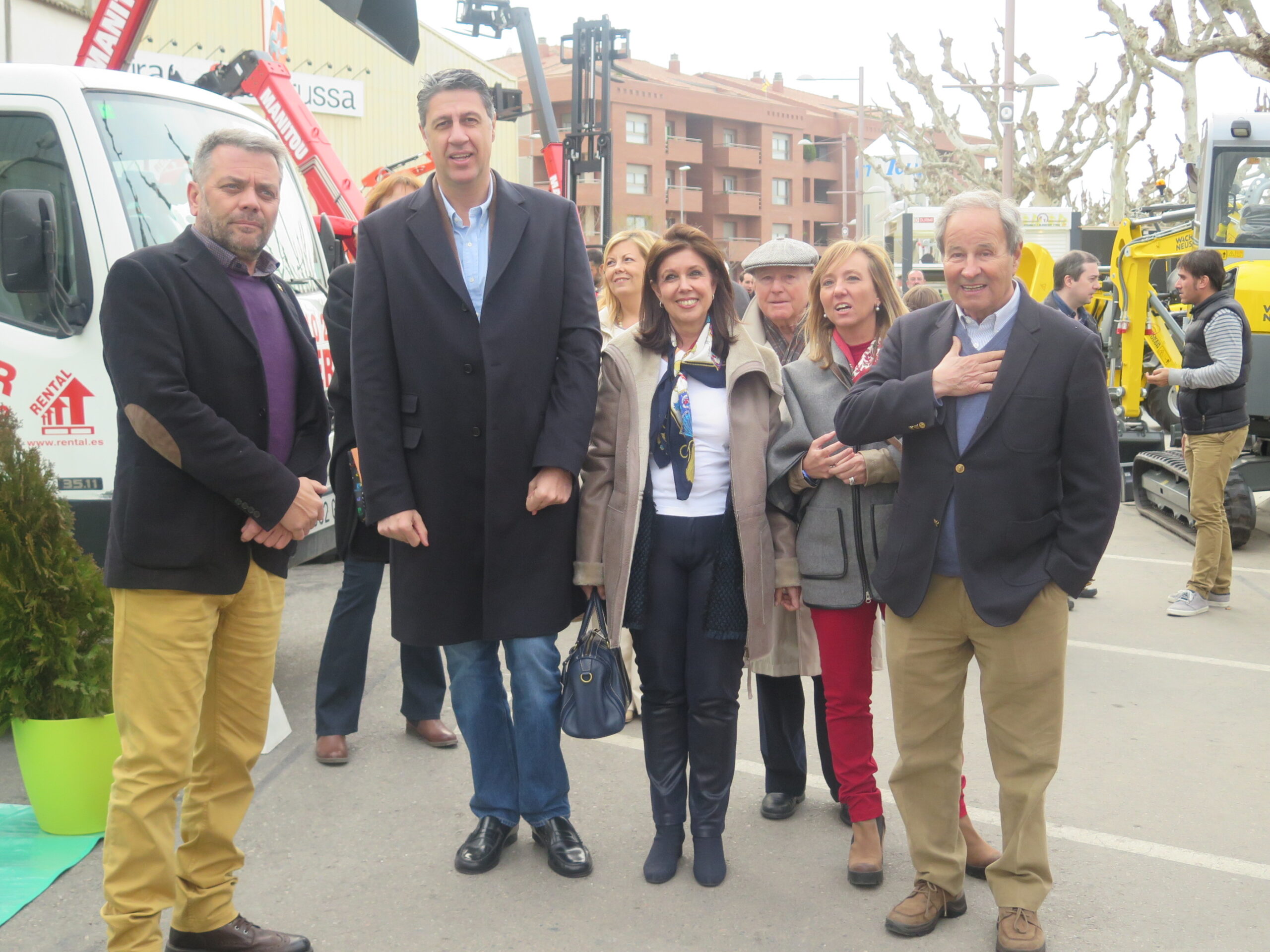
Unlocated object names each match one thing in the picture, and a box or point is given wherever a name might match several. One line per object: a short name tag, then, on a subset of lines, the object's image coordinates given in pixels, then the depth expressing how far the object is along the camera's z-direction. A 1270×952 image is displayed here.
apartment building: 61.41
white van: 4.86
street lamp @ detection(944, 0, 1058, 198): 20.64
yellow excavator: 9.06
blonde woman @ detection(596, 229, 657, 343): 5.22
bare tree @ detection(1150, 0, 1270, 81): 13.85
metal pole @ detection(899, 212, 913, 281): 21.23
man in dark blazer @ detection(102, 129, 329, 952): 2.79
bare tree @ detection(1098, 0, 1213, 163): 18.02
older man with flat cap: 3.82
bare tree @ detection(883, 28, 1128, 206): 31.17
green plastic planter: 3.69
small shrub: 3.67
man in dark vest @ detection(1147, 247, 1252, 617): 7.04
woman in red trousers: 3.44
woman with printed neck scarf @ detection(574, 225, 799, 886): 3.46
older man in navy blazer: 2.95
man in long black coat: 3.34
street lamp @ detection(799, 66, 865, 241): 40.91
